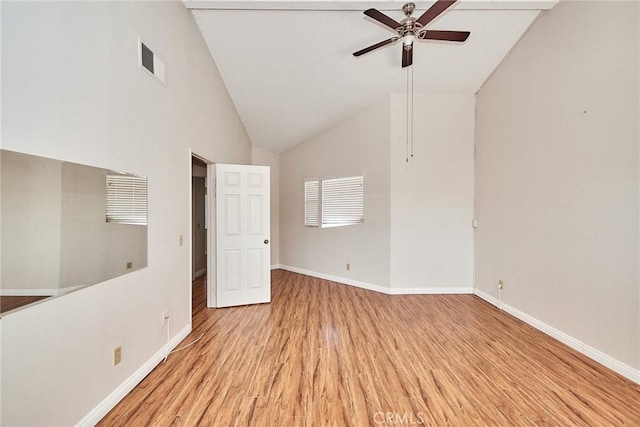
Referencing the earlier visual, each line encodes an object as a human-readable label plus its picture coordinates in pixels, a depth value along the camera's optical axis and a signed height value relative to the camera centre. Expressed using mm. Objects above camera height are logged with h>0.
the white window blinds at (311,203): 5582 +199
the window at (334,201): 4840 +217
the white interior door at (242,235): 3711 -347
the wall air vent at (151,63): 2096 +1277
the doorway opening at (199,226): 5204 -310
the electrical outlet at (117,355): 1844 -1038
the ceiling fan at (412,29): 2176 +1656
